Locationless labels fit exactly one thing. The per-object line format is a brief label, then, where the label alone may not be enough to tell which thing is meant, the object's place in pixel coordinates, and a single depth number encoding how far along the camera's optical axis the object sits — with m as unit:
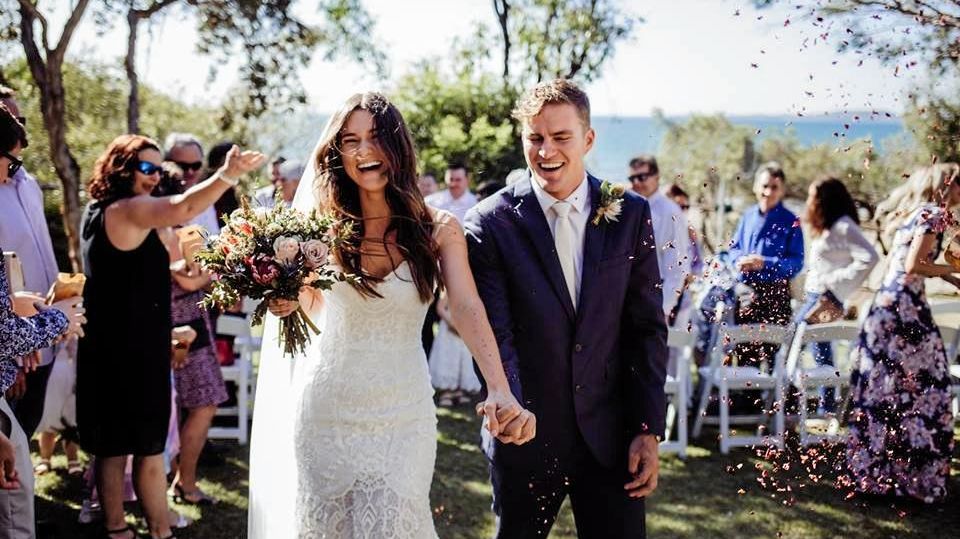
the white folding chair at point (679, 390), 6.39
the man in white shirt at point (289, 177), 6.79
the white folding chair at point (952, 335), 6.80
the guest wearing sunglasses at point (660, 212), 7.25
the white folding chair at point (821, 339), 5.95
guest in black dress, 4.12
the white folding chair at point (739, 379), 6.24
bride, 2.92
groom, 2.96
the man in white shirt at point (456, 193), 8.60
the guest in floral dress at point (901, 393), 5.46
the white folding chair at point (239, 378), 6.38
